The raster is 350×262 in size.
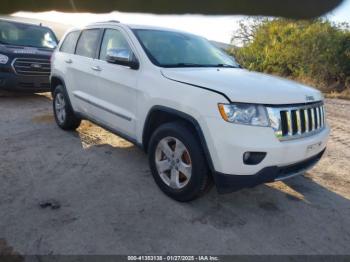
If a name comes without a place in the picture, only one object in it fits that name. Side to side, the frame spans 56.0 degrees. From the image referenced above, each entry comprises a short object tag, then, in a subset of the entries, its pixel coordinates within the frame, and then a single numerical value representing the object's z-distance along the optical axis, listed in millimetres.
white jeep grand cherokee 2803
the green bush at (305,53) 12867
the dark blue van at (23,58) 7551
